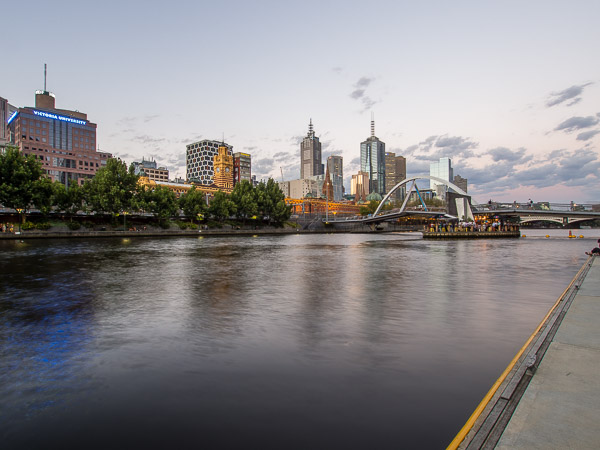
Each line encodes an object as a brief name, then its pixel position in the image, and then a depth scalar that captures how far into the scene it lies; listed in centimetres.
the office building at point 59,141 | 16788
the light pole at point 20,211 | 7536
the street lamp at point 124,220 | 9241
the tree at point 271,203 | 13500
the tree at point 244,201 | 12625
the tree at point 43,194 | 7322
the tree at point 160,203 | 9916
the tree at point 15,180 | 7006
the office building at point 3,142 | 14775
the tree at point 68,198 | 8225
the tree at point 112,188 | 8800
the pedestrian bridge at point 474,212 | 11025
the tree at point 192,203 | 11006
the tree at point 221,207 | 11669
